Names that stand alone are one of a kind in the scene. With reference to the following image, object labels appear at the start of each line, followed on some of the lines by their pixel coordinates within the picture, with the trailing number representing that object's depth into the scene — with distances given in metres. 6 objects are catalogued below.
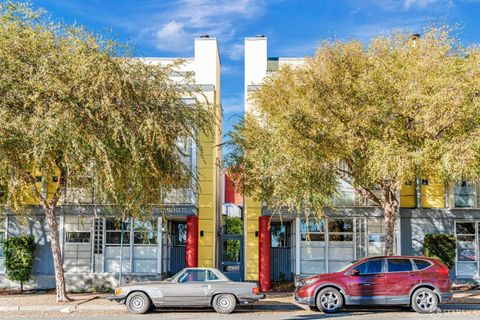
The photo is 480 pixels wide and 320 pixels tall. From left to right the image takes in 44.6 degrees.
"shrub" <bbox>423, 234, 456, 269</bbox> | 22.69
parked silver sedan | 15.95
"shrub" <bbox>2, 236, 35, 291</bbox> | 22.44
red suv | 16.17
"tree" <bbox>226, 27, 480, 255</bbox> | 16.42
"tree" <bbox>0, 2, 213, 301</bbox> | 14.82
